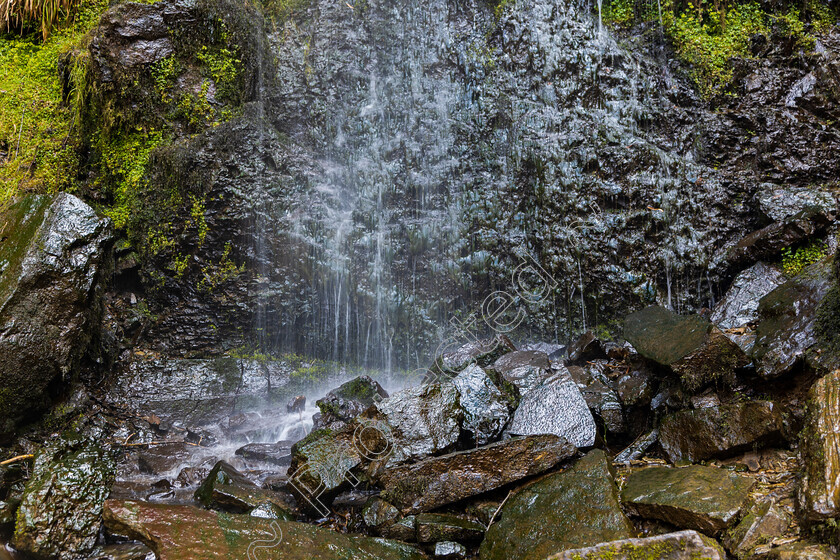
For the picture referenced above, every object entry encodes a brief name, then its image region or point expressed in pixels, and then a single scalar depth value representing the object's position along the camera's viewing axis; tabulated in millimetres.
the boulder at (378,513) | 3543
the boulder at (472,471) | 3525
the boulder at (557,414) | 4133
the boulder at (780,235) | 5715
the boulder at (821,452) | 2256
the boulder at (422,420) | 4090
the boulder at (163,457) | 5272
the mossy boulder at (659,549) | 2018
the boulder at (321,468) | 4051
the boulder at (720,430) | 3258
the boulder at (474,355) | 5711
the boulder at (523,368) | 5090
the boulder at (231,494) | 3904
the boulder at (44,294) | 4980
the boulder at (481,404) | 4262
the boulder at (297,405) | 6750
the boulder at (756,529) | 2408
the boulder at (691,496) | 2645
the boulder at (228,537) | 3135
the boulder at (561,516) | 2863
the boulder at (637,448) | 3809
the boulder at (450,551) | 3201
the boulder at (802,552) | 2025
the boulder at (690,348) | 3850
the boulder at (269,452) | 5328
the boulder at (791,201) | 5841
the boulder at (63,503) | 3631
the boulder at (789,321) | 3627
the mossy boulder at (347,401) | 5543
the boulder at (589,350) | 5766
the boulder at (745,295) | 5469
